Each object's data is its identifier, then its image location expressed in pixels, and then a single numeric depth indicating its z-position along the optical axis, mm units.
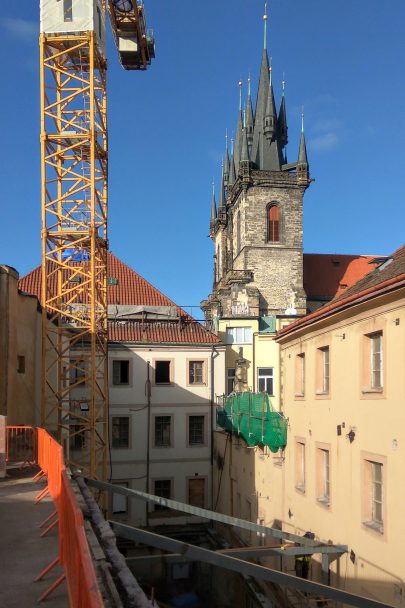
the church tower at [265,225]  47906
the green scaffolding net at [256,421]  18016
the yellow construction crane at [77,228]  25312
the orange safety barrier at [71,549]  3840
